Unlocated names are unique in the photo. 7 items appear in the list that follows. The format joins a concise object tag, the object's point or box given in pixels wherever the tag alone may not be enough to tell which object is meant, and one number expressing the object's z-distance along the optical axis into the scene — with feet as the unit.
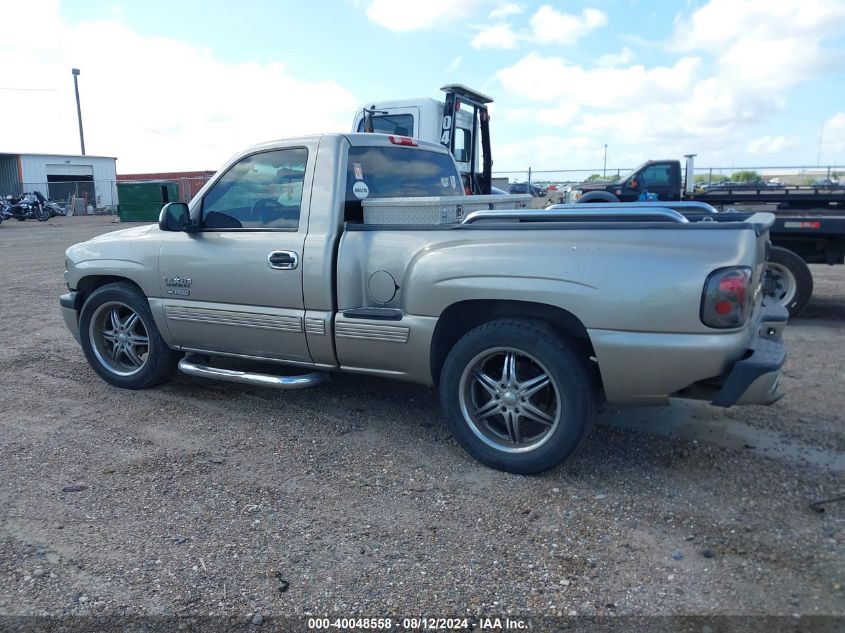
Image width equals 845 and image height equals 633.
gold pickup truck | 11.26
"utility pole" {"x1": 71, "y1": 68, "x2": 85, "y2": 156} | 158.40
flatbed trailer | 25.75
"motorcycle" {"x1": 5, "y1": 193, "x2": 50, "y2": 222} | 102.42
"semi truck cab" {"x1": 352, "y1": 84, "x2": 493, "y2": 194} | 39.19
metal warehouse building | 127.65
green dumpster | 98.68
